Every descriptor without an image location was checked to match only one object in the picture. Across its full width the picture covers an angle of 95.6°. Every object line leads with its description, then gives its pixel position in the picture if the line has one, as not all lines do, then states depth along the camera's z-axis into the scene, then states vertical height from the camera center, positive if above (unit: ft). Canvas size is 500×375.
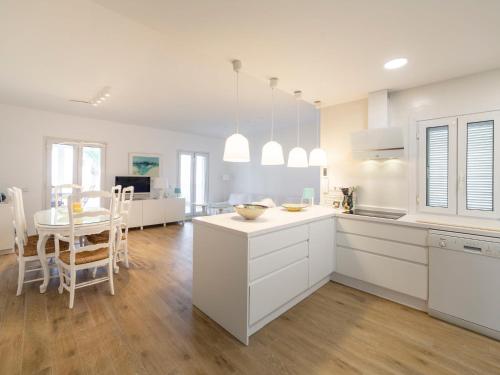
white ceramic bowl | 6.84 -0.74
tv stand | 17.30 -2.03
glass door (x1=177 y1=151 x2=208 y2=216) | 21.98 +0.80
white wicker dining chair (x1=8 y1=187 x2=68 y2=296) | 7.81 -2.14
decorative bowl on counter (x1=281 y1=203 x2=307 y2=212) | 9.03 -0.78
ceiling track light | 10.89 +4.64
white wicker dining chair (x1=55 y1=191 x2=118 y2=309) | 7.19 -2.28
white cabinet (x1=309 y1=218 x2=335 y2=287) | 7.84 -2.27
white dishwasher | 6.00 -2.58
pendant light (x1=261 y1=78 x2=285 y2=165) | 7.82 +1.15
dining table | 7.43 -1.38
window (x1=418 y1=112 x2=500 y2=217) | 7.45 +0.82
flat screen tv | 17.69 +0.34
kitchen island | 5.67 -2.24
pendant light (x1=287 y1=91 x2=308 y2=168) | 8.95 +1.17
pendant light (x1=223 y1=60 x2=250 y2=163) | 6.69 +1.13
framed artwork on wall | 18.56 +1.85
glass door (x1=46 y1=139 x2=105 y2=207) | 15.11 +1.53
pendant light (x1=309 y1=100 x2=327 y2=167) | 9.64 +1.27
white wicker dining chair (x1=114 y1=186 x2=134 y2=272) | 10.03 -2.97
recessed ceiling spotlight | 6.85 +3.92
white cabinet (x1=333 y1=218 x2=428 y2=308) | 7.20 -2.40
